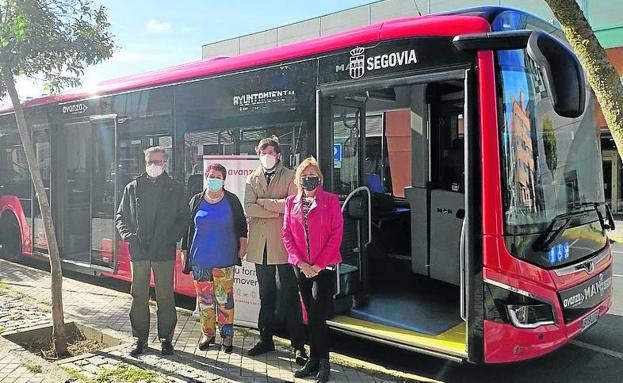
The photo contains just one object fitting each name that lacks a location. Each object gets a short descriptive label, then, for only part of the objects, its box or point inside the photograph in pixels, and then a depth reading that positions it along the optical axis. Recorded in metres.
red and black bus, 4.14
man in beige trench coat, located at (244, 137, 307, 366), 5.02
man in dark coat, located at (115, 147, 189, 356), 5.06
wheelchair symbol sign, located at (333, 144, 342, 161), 5.44
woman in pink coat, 4.44
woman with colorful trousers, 5.09
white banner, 5.80
